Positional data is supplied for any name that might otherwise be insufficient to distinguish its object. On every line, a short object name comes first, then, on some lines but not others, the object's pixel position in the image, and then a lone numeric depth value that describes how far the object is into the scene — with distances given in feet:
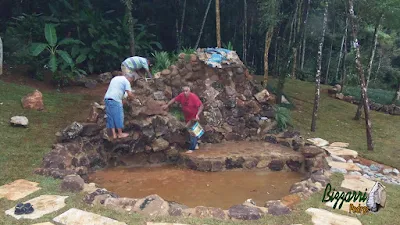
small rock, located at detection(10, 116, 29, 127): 24.38
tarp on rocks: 27.43
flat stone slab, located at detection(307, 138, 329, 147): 27.72
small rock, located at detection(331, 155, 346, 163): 23.84
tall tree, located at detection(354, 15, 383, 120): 35.13
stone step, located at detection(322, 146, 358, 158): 25.33
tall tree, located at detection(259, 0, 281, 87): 35.37
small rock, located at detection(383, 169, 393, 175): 22.57
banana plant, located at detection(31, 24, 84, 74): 33.53
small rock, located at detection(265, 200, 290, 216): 15.31
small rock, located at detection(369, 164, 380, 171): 23.07
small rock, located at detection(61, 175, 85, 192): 16.96
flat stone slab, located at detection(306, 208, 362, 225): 14.84
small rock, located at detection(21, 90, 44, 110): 27.76
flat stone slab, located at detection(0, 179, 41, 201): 16.17
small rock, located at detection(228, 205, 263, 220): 14.84
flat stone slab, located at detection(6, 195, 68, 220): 14.40
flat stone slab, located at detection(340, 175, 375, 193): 18.99
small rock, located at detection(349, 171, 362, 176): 21.25
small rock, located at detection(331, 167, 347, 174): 21.41
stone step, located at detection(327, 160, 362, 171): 22.29
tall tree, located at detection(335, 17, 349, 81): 61.35
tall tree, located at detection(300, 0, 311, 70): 60.66
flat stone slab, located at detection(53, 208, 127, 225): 13.89
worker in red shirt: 24.67
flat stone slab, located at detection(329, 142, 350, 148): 27.63
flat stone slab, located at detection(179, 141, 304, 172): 23.91
